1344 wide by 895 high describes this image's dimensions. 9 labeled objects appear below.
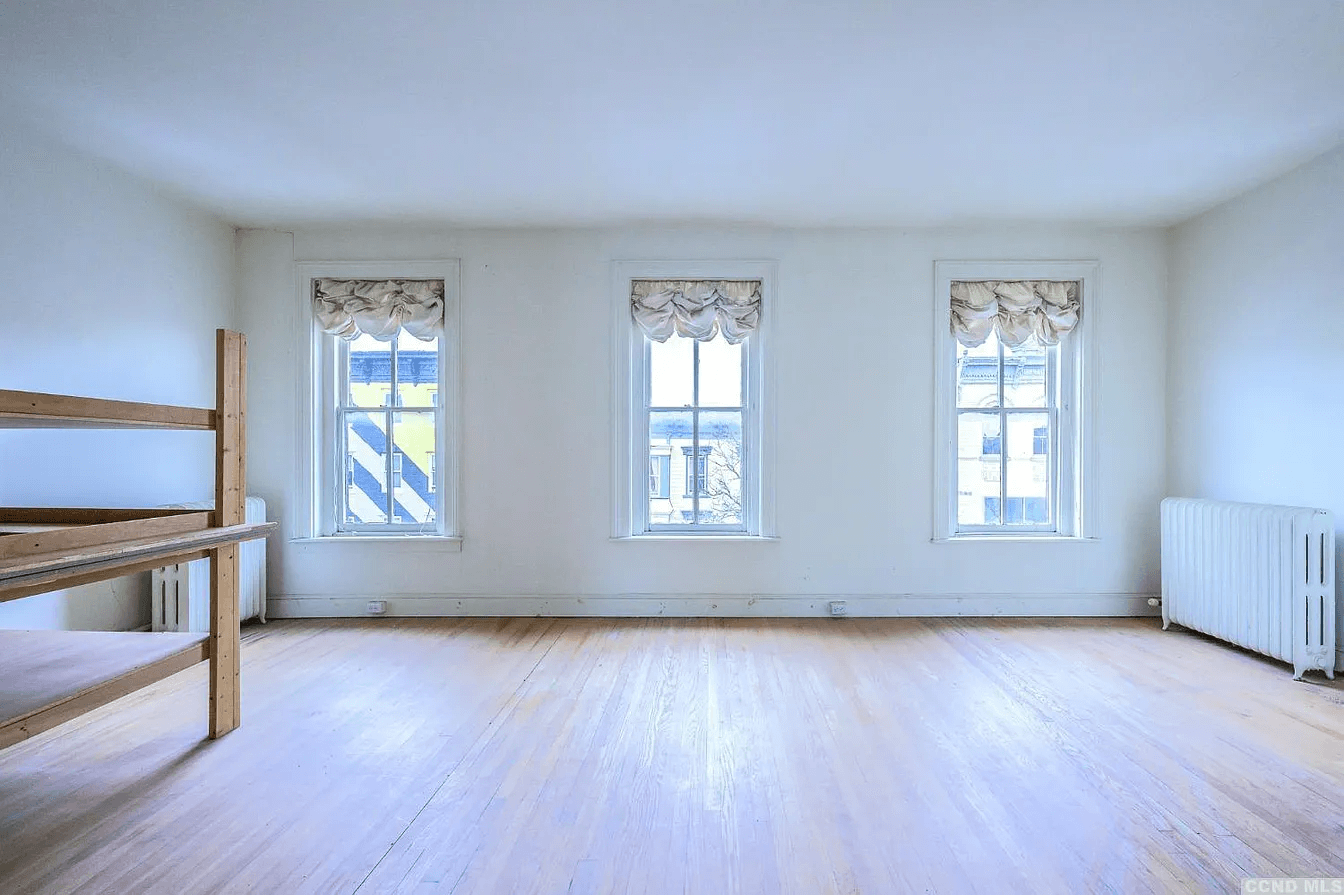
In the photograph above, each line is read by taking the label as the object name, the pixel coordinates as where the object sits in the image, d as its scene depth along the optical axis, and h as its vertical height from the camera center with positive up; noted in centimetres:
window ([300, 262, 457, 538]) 509 +31
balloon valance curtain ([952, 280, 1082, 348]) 507 +97
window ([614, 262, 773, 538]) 508 +30
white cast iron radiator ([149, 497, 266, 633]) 410 -93
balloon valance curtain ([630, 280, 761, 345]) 507 +98
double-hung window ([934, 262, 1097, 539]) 507 +32
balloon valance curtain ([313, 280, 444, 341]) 508 +98
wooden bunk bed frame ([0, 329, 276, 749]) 209 -39
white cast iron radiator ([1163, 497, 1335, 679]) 372 -77
